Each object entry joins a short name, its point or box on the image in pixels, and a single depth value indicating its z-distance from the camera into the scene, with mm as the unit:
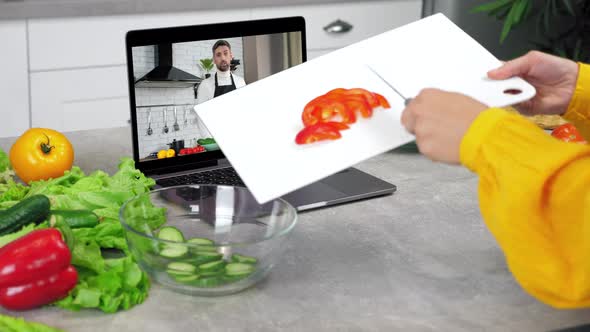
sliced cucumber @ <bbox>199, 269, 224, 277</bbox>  977
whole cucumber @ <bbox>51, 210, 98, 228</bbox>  1102
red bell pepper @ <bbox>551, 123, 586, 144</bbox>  1499
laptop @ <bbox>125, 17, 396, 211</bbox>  1400
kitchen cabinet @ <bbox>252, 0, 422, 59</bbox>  3206
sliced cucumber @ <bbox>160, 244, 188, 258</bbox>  972
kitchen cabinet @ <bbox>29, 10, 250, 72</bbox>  2782
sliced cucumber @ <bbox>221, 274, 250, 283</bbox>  989
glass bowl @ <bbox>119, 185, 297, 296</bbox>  976
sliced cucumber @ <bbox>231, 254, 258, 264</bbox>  987
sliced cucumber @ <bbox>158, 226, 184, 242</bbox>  1062
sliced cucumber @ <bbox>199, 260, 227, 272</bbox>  973
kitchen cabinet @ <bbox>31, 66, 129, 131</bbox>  2830
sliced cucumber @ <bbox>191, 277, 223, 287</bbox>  983
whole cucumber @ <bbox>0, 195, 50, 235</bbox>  1062
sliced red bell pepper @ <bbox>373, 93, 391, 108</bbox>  1139
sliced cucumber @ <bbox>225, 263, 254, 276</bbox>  984
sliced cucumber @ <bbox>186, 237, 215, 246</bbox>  990
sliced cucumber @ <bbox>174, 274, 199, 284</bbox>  979
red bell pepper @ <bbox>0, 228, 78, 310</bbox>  929
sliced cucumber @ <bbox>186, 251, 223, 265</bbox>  965
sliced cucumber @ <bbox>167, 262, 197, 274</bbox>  978
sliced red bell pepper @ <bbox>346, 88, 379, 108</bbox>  1139
